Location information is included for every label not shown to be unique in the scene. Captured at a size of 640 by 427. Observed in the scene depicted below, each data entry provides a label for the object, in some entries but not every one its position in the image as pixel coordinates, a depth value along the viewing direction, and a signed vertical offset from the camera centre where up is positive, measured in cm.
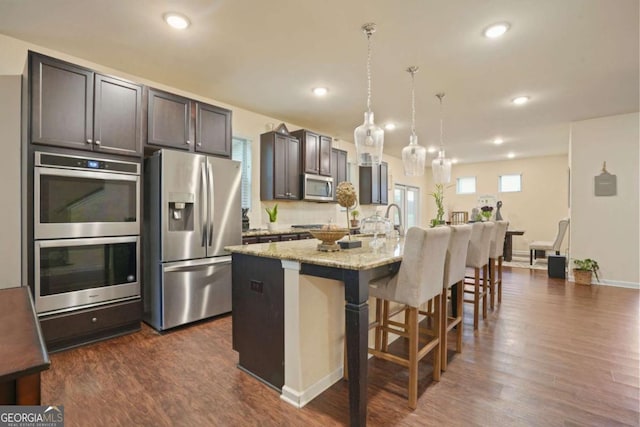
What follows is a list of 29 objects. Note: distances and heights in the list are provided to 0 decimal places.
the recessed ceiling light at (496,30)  244 +149
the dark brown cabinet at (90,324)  241 -93
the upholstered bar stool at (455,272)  220 -45
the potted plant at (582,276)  486 -100
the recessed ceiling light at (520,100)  405 +153
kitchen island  160 -58
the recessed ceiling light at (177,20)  234 +150
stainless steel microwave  484 +42
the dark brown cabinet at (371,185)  679 +63
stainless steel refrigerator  290 -23
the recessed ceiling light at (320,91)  376 +153
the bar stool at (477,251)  301 -37
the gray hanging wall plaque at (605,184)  485 +47
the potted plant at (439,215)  339 -2
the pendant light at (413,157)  334 +62
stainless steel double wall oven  236 -14
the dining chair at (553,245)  607 -66
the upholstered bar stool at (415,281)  179 -41
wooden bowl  199 -14
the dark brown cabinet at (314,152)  480 +99
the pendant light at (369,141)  269 +64
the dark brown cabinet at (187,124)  303 +94
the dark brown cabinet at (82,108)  235 +87
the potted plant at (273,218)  443 -7
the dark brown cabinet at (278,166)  443 +70
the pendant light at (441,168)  401 +60
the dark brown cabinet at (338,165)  554 +89
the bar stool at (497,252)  366 -46
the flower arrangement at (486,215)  637 -3
